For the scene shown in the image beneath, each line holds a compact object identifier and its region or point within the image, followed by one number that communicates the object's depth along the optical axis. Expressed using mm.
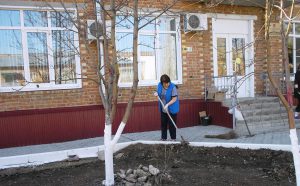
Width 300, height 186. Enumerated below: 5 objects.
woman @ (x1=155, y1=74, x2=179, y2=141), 7344
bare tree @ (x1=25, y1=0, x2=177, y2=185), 4418
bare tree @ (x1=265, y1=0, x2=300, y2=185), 3527
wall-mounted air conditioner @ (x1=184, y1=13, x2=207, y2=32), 9766
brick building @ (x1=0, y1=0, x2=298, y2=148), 8234
